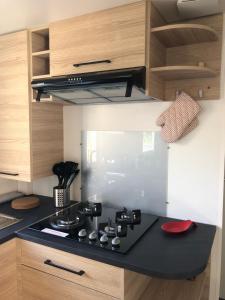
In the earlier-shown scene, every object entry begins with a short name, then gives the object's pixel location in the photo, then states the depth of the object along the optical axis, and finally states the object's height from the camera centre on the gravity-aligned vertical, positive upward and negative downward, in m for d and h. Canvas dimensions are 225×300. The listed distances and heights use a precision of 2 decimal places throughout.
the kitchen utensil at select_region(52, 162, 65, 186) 1.96 -0.28
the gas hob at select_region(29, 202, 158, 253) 1.34 -0.56
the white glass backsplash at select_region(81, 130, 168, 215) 1.73 -0.26
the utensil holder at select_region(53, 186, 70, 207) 1.94 -0.48
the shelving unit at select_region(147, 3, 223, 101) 1.35 +0.45
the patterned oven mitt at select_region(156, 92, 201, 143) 1.52 +0.09
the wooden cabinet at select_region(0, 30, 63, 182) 1.75 +0.09
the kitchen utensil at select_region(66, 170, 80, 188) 2.01 -0.35
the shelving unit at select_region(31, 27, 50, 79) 1.72 +0.54
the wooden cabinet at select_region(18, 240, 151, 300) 1.22 -0.75
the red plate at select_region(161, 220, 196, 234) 1.48 -0.55
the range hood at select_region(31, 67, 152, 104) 1.28 +0.25
